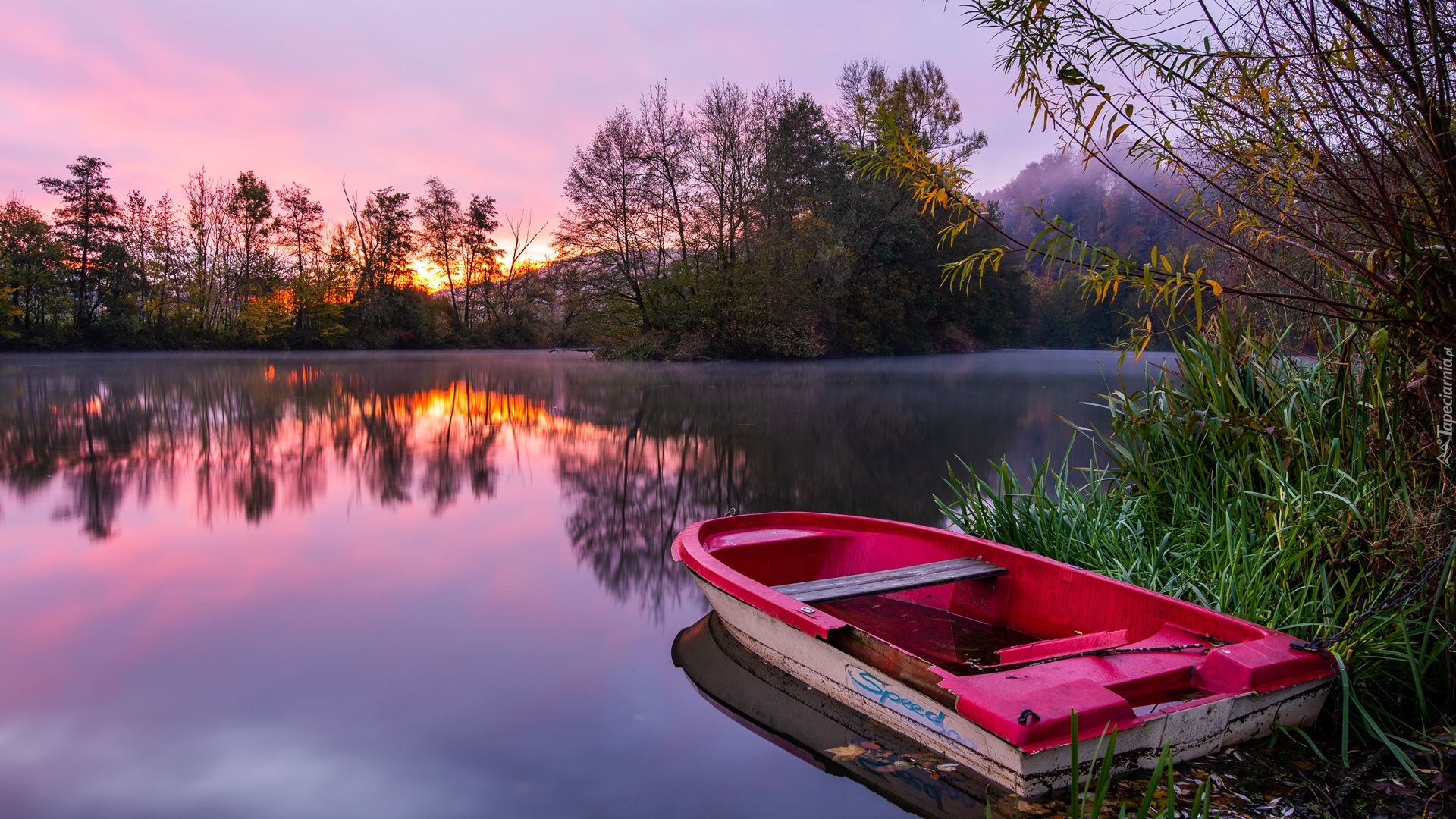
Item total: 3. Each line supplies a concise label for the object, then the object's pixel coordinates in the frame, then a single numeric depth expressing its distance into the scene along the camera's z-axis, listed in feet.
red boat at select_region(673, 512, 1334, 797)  6.88
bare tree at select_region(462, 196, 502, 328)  126.11
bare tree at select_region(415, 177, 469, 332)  122.83
